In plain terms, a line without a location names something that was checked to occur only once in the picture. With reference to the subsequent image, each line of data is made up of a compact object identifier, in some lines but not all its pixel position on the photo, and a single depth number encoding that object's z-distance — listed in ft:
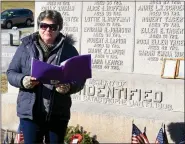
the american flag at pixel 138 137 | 16.94
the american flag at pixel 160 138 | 17.16
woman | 12.21
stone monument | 20.84
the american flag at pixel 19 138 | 15.39
